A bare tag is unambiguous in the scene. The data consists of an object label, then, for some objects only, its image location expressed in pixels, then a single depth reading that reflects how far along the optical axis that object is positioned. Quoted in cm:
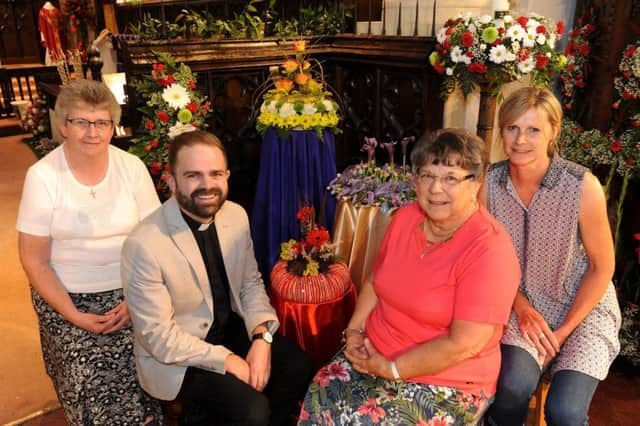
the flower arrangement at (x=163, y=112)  297
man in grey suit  170
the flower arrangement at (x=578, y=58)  285
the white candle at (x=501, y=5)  273
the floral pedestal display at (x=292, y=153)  293
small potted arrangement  224
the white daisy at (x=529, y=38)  263
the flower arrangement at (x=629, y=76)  243
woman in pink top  150
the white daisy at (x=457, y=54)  274
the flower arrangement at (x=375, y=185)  255
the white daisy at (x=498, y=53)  264
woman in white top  191
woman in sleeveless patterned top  170
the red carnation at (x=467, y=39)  267
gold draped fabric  260
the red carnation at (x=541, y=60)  269
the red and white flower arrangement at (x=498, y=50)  265
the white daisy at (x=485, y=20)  270
